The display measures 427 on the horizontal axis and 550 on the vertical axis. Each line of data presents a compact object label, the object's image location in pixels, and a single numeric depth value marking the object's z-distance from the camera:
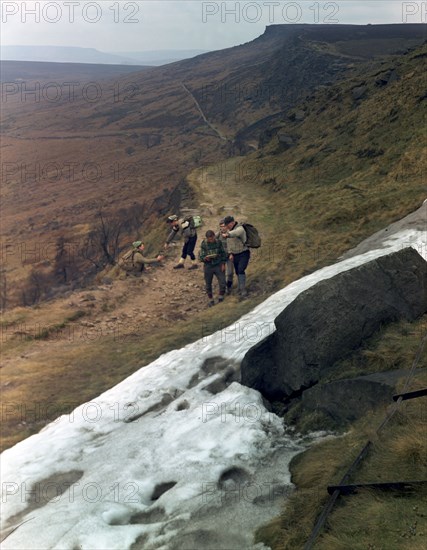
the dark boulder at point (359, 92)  35.12
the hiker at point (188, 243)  18.16
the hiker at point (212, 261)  14.33
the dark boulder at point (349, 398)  6.43
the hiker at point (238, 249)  14.04
